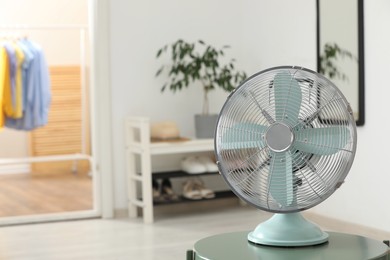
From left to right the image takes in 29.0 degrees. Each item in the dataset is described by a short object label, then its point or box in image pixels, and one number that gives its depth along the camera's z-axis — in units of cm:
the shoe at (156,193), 496
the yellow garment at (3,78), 569
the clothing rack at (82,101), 531
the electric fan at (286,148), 184
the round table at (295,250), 174
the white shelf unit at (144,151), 470
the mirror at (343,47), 411
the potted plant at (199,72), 495
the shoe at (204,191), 500
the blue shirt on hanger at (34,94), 595
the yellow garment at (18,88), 578
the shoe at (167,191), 500
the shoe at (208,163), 501
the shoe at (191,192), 497
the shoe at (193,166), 495
